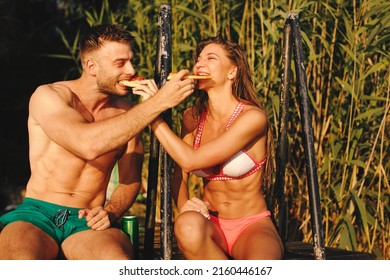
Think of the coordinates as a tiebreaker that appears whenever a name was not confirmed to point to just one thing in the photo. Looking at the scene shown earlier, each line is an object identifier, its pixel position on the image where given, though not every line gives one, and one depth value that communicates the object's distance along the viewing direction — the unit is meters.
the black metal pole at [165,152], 3.06
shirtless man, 3.15
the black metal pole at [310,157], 3.19
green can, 3.40
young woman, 3.14
